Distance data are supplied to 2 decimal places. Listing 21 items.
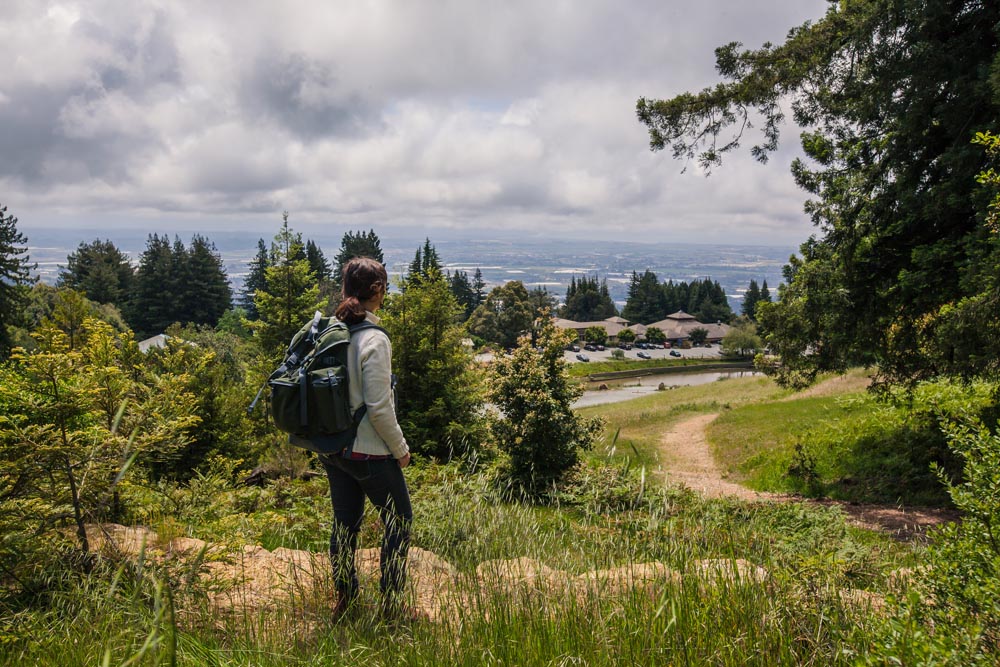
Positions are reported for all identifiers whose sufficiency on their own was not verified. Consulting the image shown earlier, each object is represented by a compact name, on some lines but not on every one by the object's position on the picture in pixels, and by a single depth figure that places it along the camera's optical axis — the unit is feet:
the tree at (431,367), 43.65
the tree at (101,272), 235.20
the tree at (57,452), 9.44
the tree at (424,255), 311.27
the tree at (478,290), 393.70
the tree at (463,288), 342.03
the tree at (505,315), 283.38
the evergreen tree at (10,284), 102.58
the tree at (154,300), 245.86
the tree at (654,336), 364.58
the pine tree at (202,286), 253.03
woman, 10.35
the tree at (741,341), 282.77
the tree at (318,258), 304.91
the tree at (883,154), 26.78
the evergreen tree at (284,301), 54.85
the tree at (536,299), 309.63
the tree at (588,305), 428.56
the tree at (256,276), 292.59
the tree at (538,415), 34.81
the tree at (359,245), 310.24
